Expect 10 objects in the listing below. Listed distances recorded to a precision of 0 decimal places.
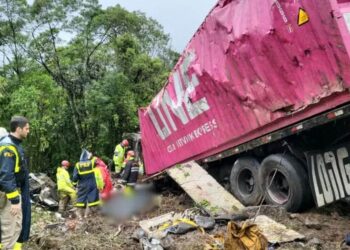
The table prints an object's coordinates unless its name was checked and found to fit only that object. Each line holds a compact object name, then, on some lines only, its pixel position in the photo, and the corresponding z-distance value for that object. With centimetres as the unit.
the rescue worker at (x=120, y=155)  1347
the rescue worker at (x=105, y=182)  935
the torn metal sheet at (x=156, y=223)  586
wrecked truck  508
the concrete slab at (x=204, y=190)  680
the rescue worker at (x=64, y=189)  1055
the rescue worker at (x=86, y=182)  896
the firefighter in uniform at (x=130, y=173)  1146
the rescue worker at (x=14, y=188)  450
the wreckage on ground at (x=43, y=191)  1091
